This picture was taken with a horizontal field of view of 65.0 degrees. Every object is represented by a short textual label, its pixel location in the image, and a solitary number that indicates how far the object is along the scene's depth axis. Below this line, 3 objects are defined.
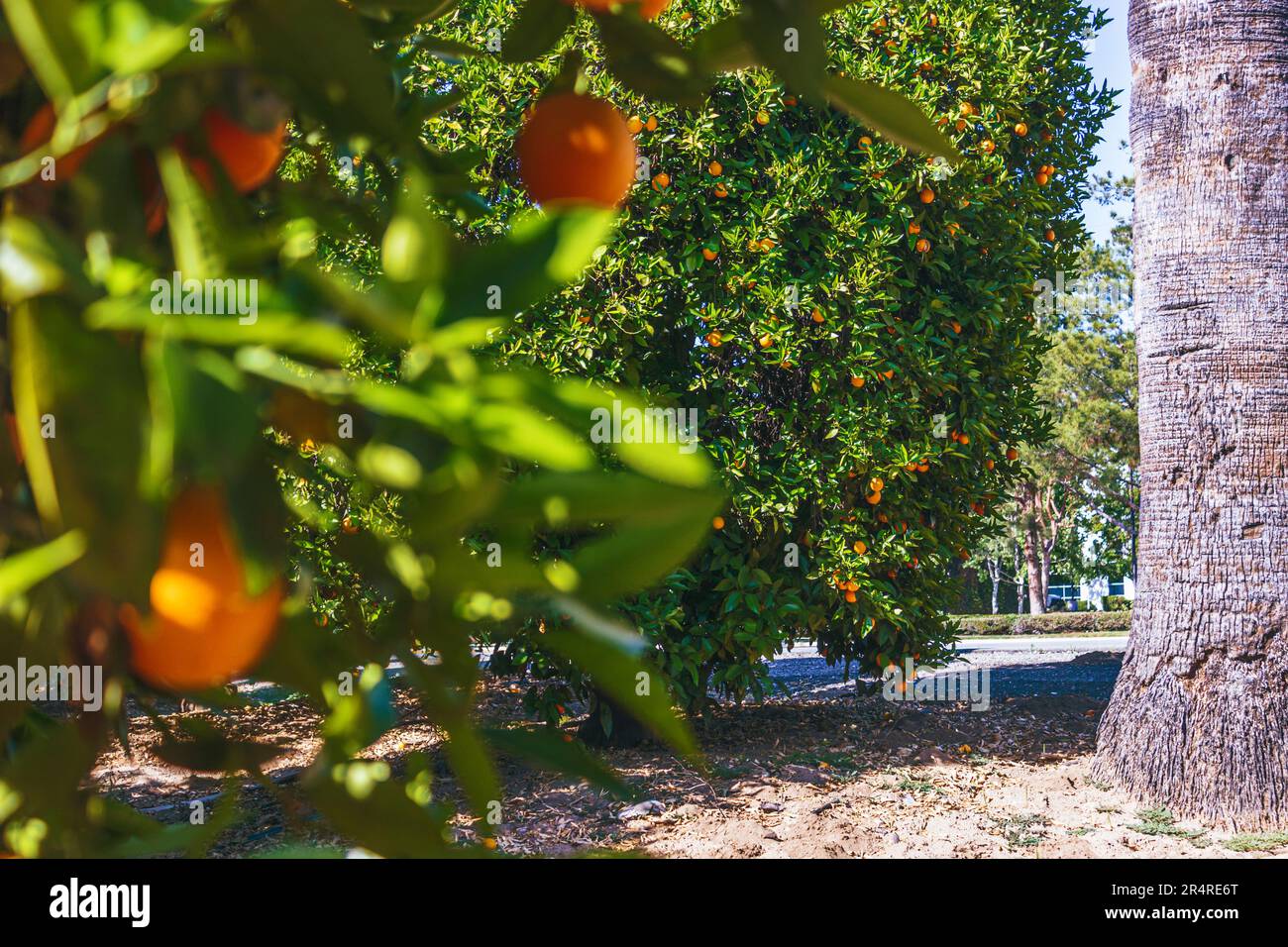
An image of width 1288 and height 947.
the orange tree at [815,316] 5.03
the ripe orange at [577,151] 0.67
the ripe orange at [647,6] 0.62
